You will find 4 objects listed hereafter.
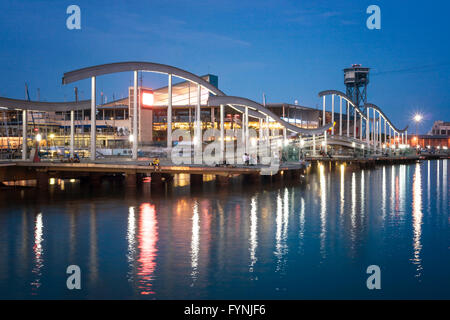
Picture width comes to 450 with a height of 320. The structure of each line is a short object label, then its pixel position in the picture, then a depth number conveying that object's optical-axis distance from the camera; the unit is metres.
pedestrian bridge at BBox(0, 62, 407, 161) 32.77
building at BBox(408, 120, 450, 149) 197.04
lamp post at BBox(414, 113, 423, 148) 126.53
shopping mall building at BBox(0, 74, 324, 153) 90.38
